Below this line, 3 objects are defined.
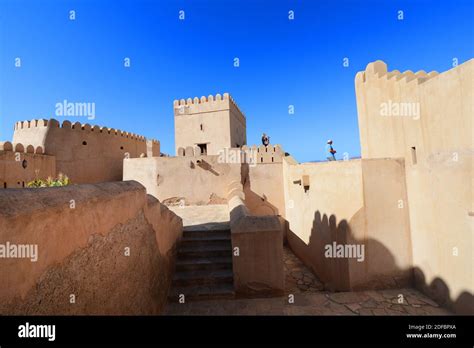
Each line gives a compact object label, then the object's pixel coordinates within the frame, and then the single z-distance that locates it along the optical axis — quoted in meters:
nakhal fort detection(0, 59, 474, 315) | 1.81
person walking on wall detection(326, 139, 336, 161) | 12.03
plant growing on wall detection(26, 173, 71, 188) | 6.71
